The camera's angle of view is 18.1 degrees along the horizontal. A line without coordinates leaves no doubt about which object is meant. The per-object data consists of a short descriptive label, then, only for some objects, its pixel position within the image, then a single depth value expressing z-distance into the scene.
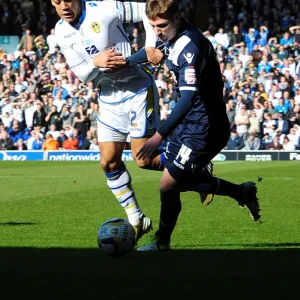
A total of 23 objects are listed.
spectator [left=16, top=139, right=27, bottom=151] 30.75
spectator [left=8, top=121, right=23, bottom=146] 30.77
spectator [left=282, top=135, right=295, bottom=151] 27.61
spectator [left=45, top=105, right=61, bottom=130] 30.31
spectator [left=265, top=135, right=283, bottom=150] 27.72
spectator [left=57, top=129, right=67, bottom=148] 29.89
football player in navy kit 7.59
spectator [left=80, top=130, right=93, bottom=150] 29.56
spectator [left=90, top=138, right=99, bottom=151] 29.50
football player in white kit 9.35
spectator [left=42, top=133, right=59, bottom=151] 29.97
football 7.73
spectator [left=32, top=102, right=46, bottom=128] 30.48
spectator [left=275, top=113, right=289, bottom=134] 27.45
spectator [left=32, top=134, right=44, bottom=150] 30.52
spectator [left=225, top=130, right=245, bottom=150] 28.27
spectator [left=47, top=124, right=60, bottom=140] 30.05
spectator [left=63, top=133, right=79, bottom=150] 29.84
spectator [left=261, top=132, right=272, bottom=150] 27.91
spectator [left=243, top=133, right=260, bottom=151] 27.95
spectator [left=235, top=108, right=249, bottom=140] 27.91
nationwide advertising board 27.80
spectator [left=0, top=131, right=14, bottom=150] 30.69
